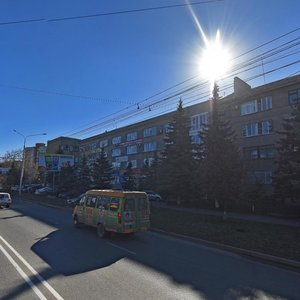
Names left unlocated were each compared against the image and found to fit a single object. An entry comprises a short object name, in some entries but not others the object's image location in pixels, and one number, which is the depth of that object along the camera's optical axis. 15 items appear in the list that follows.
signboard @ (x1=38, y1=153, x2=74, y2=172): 45.71
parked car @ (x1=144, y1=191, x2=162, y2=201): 32.25
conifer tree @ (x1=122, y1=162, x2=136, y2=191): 36.06
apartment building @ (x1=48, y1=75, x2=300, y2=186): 26.45
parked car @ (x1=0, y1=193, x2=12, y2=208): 23.05
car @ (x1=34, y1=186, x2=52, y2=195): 41.47
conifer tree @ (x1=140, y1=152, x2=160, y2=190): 32.44
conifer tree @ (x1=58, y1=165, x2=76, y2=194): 38.80
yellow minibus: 10.45
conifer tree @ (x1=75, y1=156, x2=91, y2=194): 35.81
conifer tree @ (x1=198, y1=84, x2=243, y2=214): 15.66
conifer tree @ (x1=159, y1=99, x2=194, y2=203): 23.22
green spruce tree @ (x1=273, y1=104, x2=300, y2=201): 16.69
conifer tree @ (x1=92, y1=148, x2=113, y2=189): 33.25
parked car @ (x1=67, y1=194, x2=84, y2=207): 23.72
